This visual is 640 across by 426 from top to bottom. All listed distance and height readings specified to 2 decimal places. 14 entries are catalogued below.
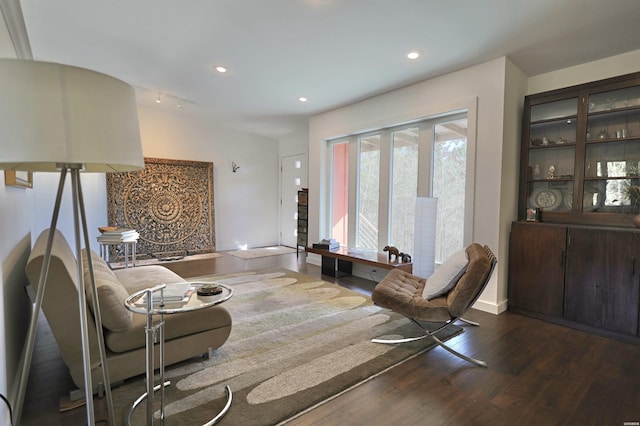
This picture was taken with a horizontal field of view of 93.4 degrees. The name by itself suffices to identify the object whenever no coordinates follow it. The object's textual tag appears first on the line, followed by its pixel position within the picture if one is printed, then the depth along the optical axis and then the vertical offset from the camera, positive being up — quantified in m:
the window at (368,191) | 4.67 +0.18
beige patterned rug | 1.73 -1.16
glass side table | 1.42 -0.54
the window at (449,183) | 3.63 +0.25
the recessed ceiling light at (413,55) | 3.08 +1.54
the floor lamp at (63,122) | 0.93 +0.26
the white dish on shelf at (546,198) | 3.21 +0.06
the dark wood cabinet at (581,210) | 2.66 -0.06
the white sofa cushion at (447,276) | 2.36 -0.58
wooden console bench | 3.56 -0.74
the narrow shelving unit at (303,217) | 6.19 -0.31
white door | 7.02 +0.25
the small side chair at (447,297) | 2.16 -0.76
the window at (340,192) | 5.20 +0.18
